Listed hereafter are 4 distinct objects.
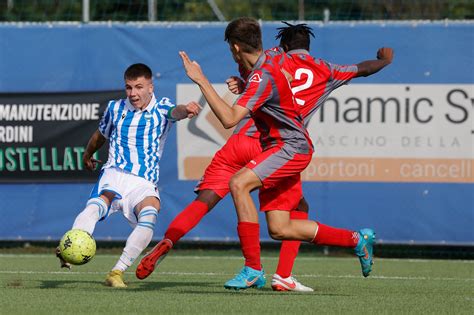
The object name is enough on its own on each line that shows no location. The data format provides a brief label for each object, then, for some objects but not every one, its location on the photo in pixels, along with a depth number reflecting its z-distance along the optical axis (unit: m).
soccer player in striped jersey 17.05
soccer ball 16.03
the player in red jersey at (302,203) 16.80
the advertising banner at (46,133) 25.86
